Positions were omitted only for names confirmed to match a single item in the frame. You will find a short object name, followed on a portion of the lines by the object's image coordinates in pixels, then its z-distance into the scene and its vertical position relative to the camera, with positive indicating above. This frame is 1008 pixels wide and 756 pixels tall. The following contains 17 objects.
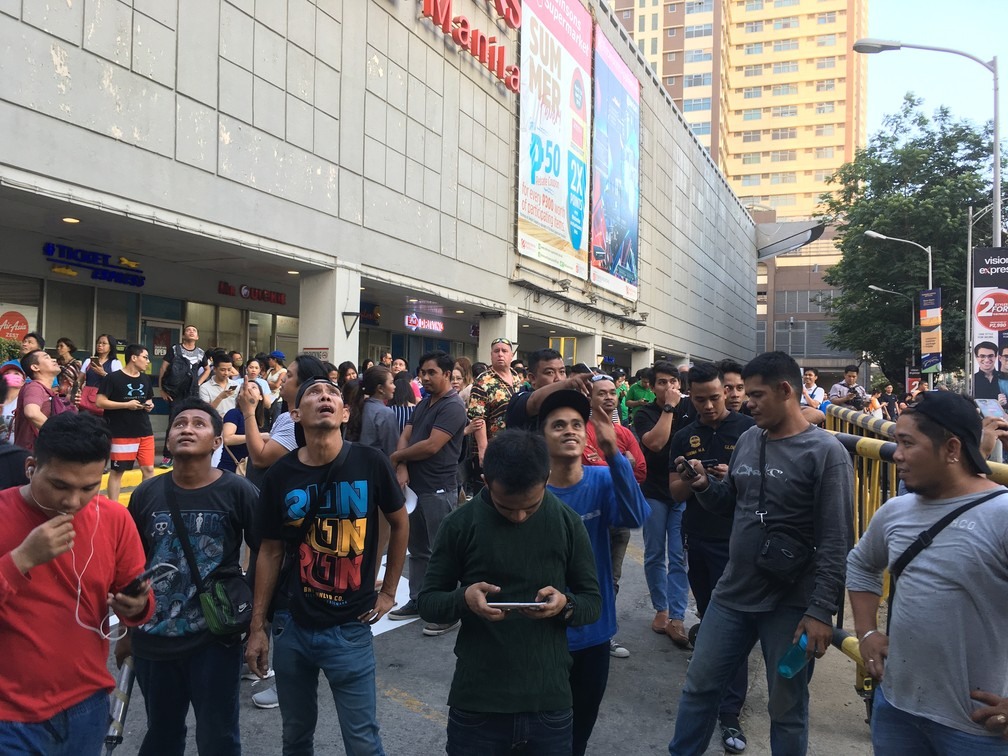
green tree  35.28 +8.27
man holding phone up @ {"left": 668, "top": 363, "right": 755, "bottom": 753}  4.56 -0.35
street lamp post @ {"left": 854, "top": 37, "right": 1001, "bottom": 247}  16.22 +7.63
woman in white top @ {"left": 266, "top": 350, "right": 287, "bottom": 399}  10.40 +0.14
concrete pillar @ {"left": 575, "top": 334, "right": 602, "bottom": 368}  29.59 +1.73
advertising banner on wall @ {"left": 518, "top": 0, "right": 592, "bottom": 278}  22.86 +8.32
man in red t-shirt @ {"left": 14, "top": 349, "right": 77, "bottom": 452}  6.34 -0.24
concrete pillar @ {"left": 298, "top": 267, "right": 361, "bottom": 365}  15.26 +1.50
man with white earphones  2.29 -0.71
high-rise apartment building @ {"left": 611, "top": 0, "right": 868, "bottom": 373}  81.00 +35.97
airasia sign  13.07 +0.91
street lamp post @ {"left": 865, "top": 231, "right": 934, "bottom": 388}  30.90 +6.47
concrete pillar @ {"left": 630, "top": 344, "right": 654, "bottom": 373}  36.56 +1.73
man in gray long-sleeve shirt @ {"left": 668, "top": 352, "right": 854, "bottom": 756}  3.24 -0.64
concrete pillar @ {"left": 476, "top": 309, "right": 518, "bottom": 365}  22.19 +1.79
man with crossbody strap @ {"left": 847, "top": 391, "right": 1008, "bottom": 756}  2.34 -0.62
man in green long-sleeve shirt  2.45 -0.69
